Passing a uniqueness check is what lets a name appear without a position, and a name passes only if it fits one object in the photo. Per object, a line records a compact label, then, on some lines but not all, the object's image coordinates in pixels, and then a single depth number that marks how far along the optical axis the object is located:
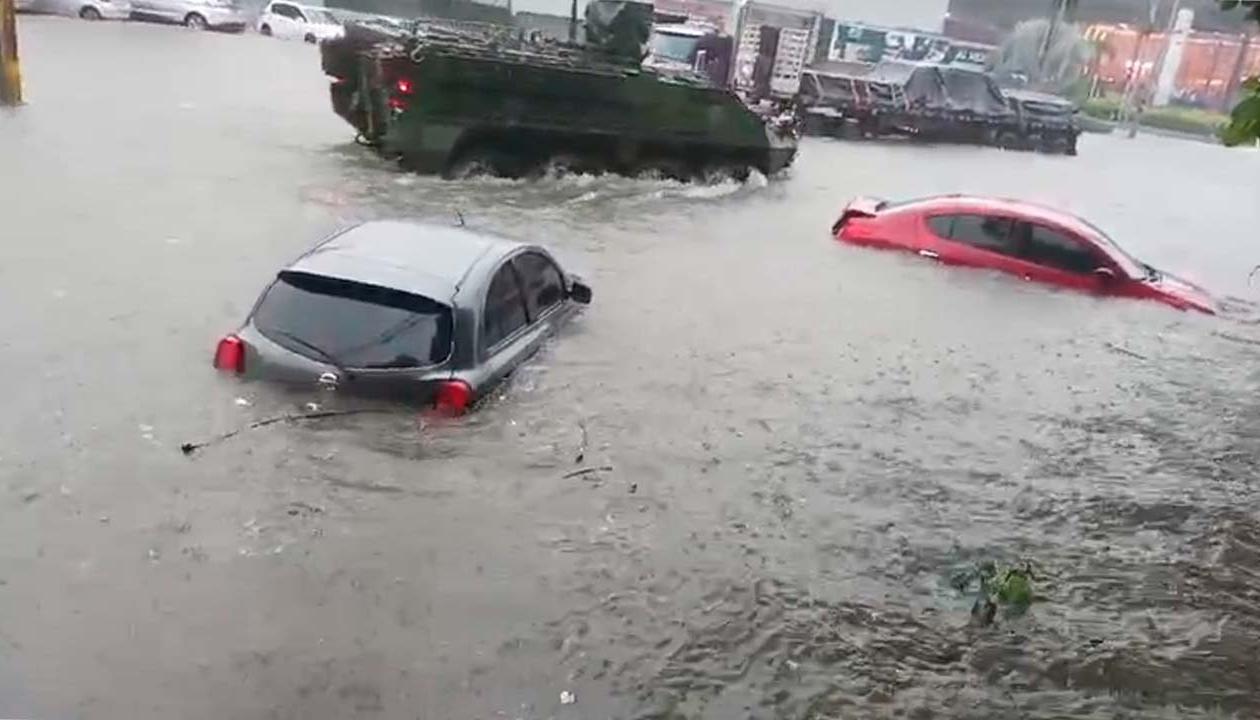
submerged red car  12.84
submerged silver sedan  6.89
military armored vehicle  14.52
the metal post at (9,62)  17.33
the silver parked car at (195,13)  33.03
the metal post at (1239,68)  48.68
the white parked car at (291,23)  36.44
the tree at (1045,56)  48.31
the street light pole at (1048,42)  47.78
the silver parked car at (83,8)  30.88
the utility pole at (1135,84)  47.29
